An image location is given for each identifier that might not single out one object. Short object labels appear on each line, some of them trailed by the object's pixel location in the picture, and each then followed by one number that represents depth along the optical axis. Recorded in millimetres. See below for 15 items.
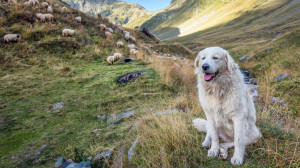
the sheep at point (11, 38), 9855
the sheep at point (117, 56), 11766
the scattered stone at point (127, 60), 11758
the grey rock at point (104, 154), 3365
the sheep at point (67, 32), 11896
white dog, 2773
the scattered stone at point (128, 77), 8109
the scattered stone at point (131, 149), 3088
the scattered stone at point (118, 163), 2858
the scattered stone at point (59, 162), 3176
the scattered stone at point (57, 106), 5862
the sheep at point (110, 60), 11070
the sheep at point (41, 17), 12281
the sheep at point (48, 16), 12571
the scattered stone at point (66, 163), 3095
